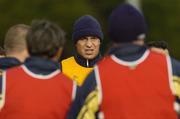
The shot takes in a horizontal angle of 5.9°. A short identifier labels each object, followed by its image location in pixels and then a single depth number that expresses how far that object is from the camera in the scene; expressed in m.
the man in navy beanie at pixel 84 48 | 17.61
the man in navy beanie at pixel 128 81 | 12.89
